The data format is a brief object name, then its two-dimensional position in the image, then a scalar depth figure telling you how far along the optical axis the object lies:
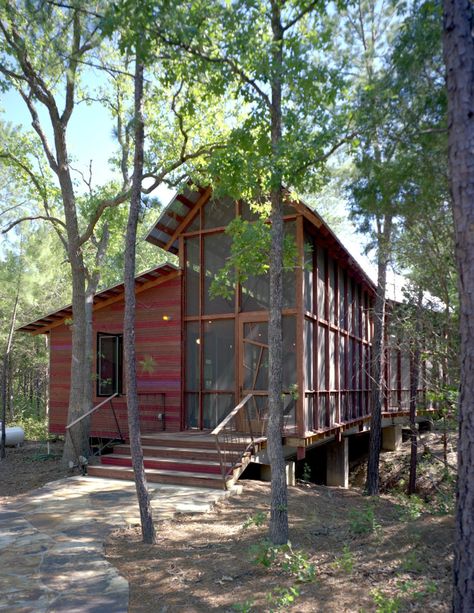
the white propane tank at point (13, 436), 14.35
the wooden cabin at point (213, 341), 9.97
